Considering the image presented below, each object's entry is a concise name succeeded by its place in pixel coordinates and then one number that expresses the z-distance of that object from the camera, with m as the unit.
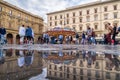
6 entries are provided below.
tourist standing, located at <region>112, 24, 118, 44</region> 5.64
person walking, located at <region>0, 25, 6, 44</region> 6.67
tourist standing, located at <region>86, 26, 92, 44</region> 7.60
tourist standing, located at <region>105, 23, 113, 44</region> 5.74
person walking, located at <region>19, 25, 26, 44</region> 6.56
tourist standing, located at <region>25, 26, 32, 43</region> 6.24
